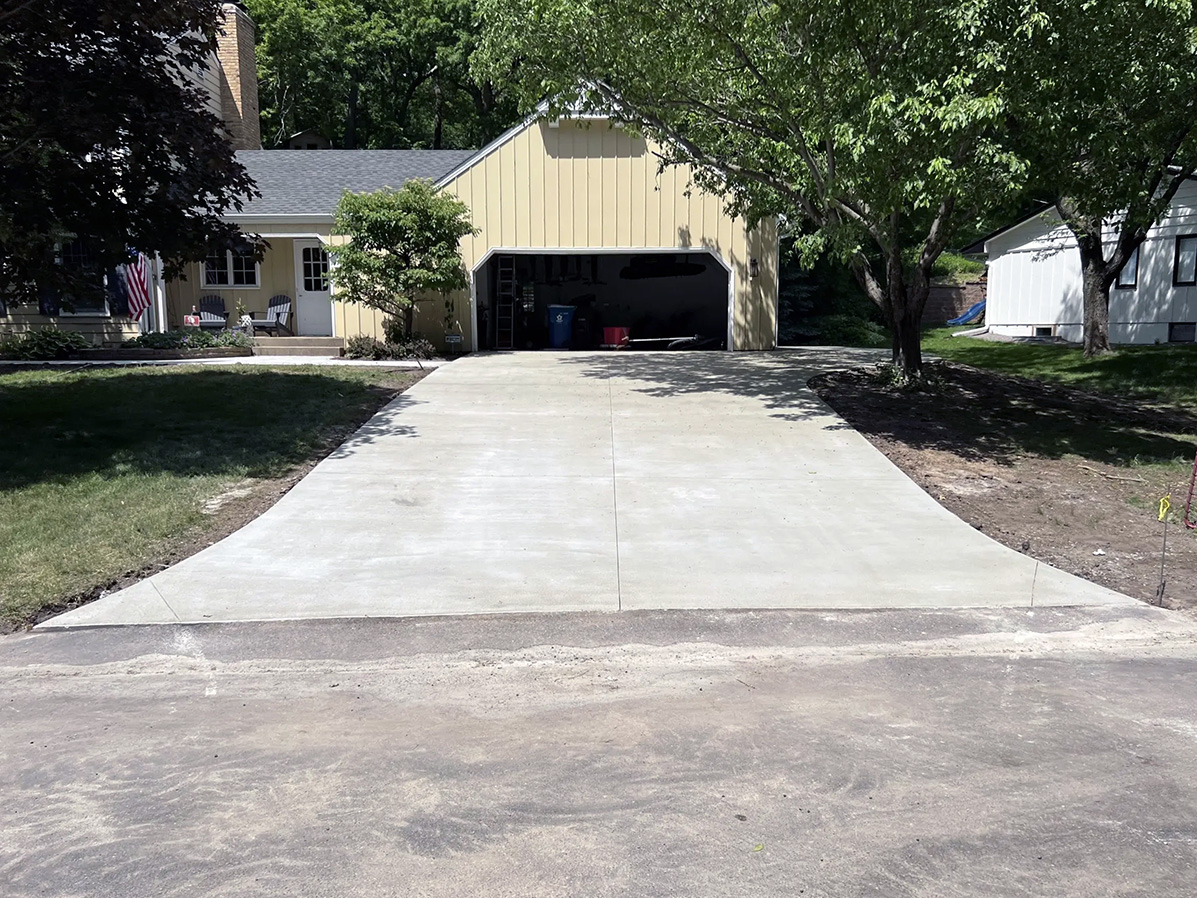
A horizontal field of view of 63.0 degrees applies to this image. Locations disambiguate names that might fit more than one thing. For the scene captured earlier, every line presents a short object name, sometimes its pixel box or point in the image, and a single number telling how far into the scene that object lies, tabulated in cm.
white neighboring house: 2188
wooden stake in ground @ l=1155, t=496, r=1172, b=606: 651
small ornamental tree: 1781
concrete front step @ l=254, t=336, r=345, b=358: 1952
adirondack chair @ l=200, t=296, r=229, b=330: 2117
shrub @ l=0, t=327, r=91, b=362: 1834
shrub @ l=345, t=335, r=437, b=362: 1894
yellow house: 2005
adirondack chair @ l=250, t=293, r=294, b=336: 2080
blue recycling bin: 2311
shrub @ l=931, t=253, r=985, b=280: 3388
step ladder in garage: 2275
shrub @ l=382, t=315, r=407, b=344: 1928
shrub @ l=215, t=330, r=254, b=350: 1891
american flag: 1989
